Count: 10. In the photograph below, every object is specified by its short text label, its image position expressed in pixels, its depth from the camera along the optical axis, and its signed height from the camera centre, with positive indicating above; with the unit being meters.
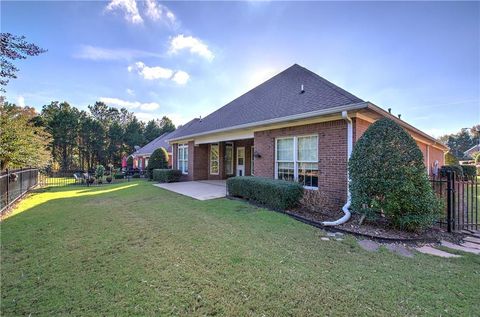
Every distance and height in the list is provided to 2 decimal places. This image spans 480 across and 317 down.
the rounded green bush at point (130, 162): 32.19 -0.39
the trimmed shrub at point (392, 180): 5.11 -0.51
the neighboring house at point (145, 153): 30.47 +0.99
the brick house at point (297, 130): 7.04 +1.30
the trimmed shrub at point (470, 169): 20.72 -0.94
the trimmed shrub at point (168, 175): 15.64 -1.18
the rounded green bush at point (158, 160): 18.92 -0.05
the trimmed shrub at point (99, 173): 18.03 -1.14
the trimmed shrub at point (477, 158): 27.17 +0.21
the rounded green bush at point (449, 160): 26.12 -0.04
